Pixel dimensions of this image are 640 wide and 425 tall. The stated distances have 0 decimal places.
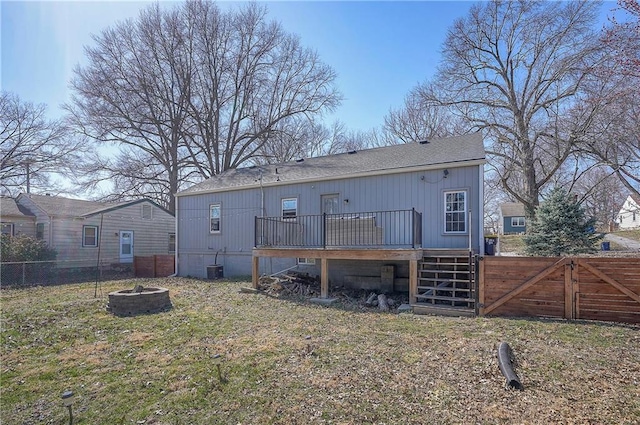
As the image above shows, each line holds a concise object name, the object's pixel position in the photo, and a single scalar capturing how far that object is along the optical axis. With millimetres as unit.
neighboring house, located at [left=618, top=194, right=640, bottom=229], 35700
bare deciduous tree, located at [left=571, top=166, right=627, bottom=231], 29266
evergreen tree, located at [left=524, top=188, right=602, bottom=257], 12321
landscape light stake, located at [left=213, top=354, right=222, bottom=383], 4230
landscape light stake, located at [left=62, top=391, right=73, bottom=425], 3280
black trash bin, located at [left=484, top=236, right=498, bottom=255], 11352
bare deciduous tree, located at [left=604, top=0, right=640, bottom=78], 4320
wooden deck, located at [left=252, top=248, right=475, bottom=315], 7559
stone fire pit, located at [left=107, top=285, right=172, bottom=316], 7668
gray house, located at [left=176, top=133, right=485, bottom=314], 9148
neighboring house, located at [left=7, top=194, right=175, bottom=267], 16281
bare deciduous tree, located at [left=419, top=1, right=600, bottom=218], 16844
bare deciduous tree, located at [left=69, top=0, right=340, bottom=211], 20547
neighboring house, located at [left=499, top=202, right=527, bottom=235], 35359
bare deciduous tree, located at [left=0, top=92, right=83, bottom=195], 20281
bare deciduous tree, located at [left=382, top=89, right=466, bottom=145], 22953
